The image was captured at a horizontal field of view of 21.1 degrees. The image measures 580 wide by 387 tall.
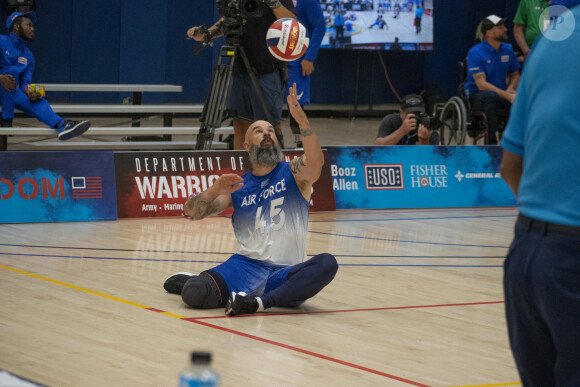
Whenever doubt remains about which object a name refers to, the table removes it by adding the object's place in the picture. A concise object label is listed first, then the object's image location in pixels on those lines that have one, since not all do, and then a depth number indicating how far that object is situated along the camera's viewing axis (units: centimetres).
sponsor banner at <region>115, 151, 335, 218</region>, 1532
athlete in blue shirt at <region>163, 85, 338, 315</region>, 951
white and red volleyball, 1431
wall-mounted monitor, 2991
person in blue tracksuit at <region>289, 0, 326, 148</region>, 1797
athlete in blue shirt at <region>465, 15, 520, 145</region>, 2064
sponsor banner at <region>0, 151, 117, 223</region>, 1437
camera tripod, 1627
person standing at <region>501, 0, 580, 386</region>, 442
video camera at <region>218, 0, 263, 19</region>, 1567
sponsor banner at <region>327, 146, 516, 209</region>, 1736
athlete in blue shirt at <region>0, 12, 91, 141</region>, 1754
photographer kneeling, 1782
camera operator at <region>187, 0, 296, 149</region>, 1649
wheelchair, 2039
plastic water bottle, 320
